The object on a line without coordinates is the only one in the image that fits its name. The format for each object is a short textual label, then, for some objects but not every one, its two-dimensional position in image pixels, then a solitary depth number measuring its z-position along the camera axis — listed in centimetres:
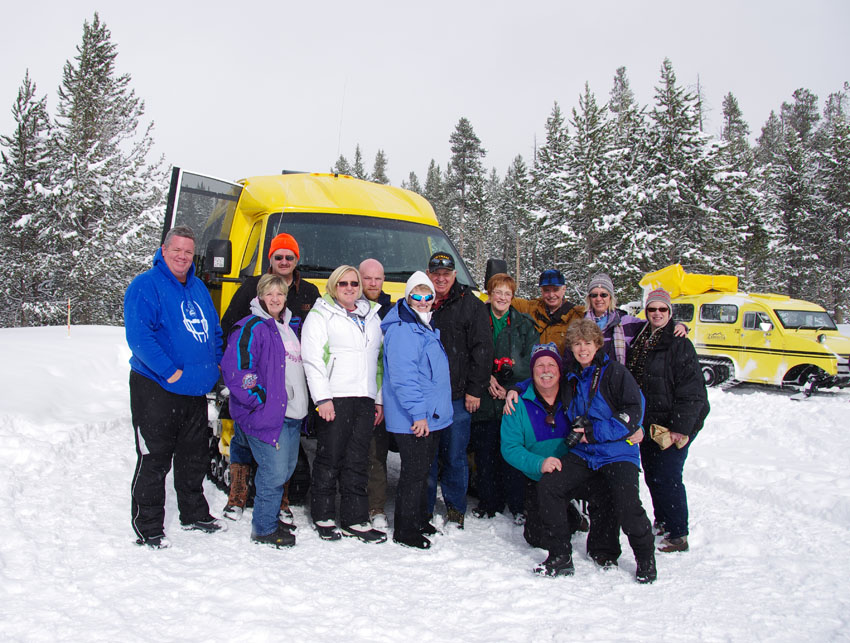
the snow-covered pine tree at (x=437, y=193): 4857
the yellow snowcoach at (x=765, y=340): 1191
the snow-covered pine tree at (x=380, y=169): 5880
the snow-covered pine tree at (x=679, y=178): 2453
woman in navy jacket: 359
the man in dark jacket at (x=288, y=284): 428
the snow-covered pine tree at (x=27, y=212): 2345
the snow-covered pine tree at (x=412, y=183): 6864
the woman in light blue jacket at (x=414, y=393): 399
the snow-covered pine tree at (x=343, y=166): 5272
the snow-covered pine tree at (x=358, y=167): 5431
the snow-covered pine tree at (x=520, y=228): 4047
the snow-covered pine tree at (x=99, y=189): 2336
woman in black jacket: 404
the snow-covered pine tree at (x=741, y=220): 2511
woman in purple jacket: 383
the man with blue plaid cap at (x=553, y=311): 489
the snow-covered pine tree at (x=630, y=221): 2533
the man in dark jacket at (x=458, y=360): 437
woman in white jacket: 399
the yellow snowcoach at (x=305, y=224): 508
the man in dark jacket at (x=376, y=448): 438
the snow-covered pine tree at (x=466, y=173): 4078
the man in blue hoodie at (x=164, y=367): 365
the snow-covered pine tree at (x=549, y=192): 3059
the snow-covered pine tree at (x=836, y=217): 2959
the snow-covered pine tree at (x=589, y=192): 2816
